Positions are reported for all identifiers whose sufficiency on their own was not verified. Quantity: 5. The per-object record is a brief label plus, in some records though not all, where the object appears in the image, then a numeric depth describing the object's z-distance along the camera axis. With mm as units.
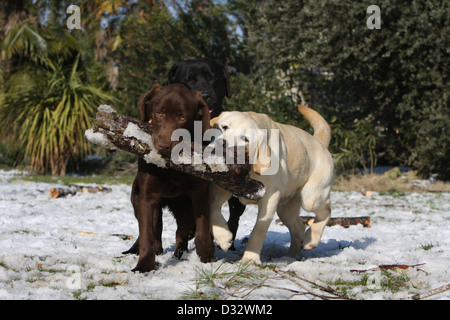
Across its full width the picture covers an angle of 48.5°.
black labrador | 4816
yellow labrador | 3662
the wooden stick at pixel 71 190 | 8375
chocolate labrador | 3518
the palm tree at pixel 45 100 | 13930
